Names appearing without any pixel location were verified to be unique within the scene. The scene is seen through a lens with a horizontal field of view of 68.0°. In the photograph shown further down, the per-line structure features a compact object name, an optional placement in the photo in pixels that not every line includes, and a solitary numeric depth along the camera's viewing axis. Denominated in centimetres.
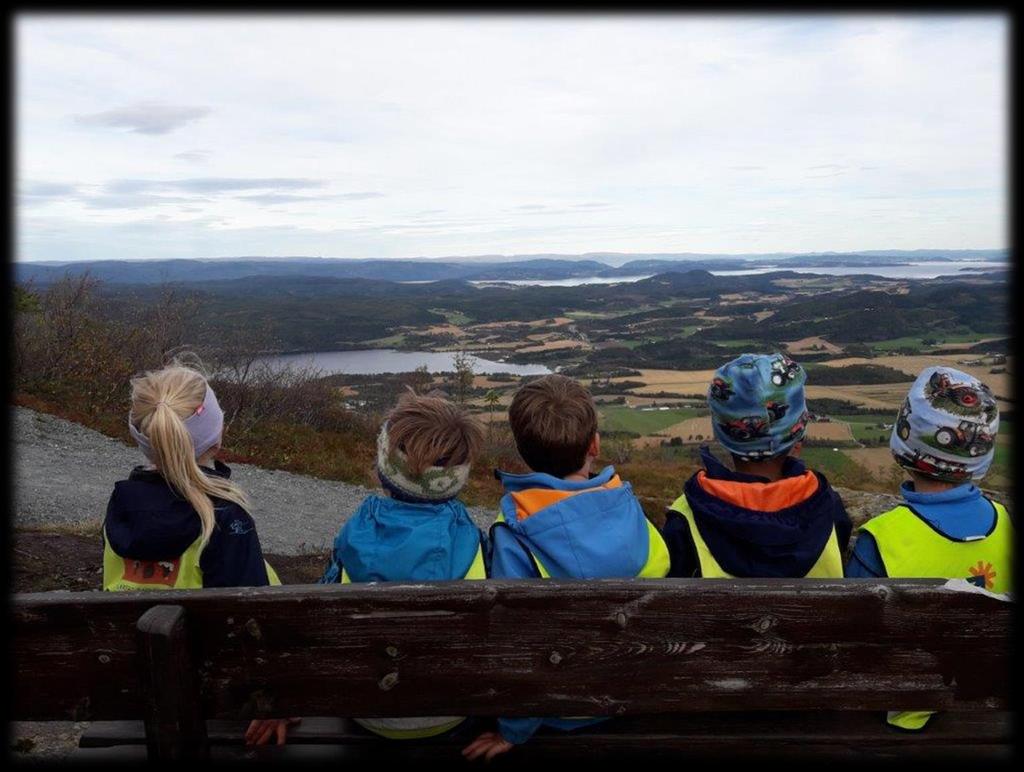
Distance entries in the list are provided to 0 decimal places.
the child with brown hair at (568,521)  209
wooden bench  161
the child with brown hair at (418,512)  212
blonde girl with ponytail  224
